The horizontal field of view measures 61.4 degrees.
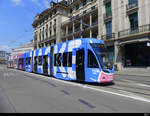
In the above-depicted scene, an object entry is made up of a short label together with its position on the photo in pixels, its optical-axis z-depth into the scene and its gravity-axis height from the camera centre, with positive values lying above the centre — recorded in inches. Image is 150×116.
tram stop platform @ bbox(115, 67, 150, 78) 705.0 -56.2
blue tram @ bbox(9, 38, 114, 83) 316.5 +0.3
